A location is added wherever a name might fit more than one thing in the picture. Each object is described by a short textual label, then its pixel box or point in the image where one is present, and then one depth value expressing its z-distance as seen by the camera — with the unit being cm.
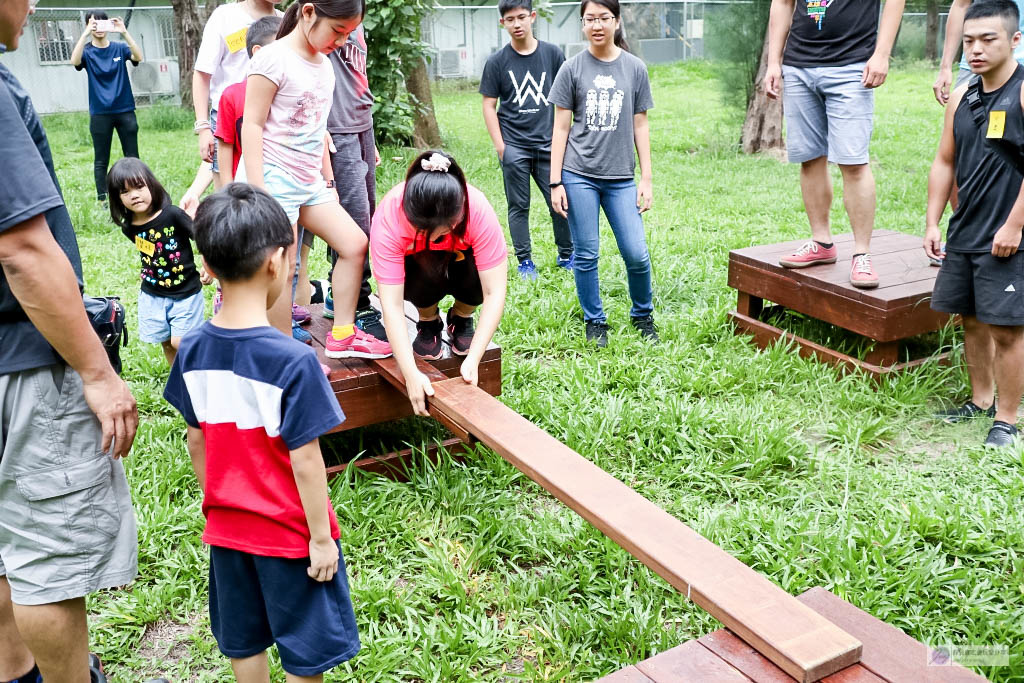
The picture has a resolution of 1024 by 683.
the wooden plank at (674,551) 196
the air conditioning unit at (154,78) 1805
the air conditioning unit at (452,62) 2084
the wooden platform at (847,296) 419
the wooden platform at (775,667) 196
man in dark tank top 350
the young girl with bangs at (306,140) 324
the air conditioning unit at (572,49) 2173
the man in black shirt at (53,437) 189
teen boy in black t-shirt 608
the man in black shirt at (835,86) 417
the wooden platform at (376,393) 350
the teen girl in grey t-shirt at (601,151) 473
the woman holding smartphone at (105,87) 848
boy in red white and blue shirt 188
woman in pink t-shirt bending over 301
